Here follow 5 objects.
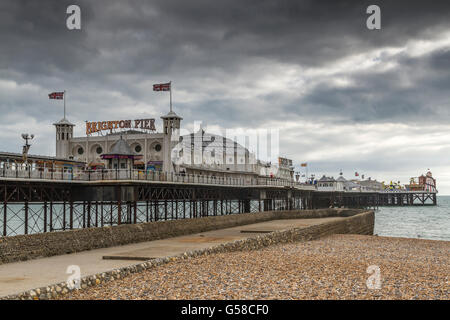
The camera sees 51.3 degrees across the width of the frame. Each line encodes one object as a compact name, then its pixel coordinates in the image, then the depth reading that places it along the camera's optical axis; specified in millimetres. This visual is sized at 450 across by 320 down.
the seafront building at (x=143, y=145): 79438
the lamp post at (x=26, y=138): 38922
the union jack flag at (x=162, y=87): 69088
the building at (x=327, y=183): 145000
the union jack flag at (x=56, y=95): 66306
